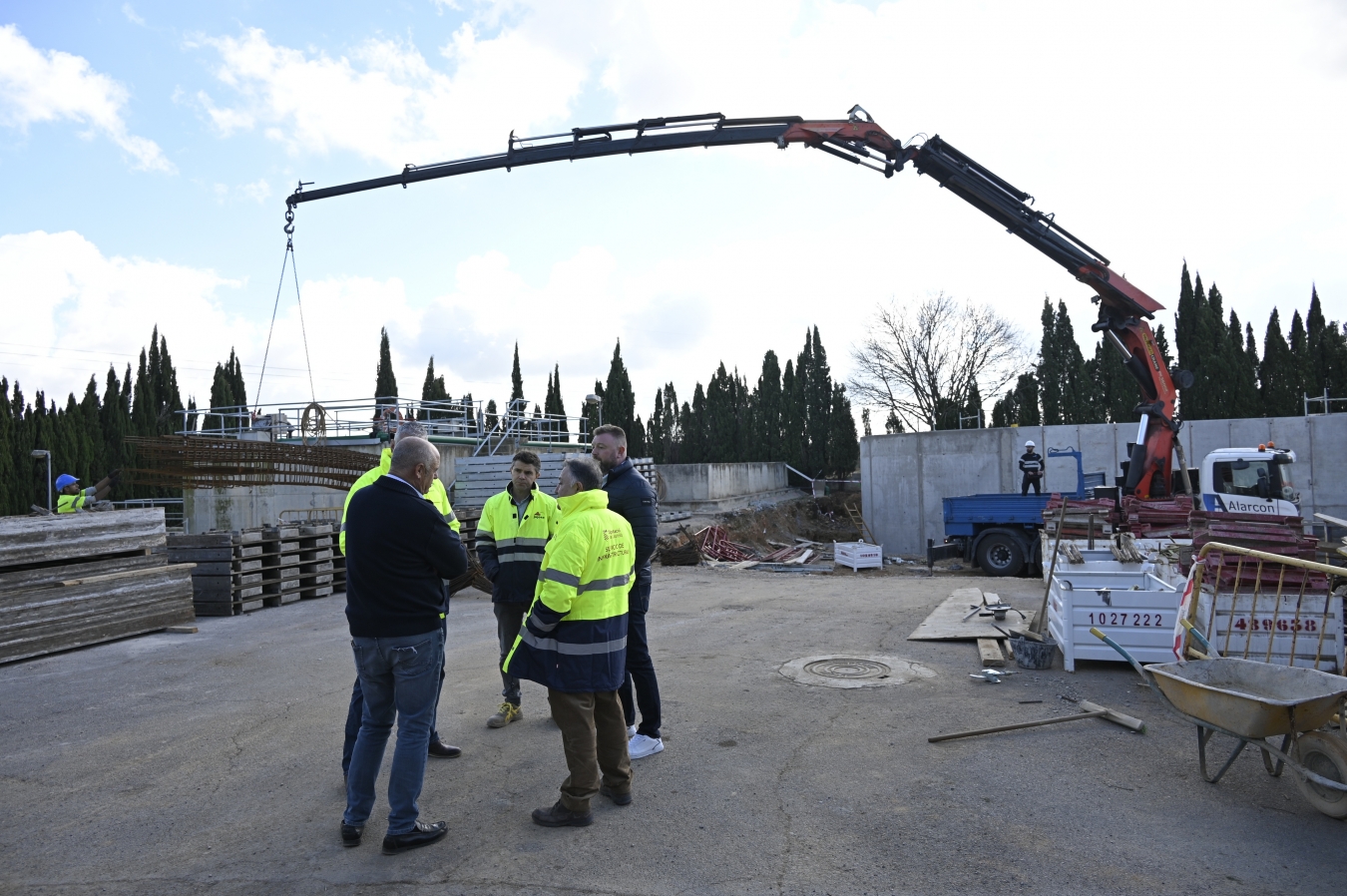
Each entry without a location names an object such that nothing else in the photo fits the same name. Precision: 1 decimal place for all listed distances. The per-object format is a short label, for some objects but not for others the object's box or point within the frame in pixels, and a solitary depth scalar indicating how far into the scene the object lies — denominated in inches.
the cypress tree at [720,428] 1904.5
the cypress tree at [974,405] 1622.8
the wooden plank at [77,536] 325.7
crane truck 579.5
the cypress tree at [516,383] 2006.6
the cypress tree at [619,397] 1948.8
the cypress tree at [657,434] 2038.6
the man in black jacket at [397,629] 145.8
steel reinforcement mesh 748.6
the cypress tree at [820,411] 1723.7
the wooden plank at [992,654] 285.1
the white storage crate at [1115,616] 262.4
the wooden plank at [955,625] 324.2
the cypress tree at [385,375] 1862.7
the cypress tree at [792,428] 1734.7
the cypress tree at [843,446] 1697.8
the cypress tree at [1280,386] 1338.6
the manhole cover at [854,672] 266.1
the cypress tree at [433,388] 1971.6
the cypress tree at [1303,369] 1324.6
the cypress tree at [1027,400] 1560.0
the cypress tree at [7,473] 1209.4
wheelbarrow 155.7
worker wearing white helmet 770.8
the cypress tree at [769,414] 1794.4
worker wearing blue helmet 491.2
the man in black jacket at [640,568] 194.5
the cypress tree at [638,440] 1969.7
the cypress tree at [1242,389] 1373.0
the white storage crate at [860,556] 736.3
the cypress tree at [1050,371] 1552.7
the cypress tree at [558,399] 2031.6
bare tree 1658.5
